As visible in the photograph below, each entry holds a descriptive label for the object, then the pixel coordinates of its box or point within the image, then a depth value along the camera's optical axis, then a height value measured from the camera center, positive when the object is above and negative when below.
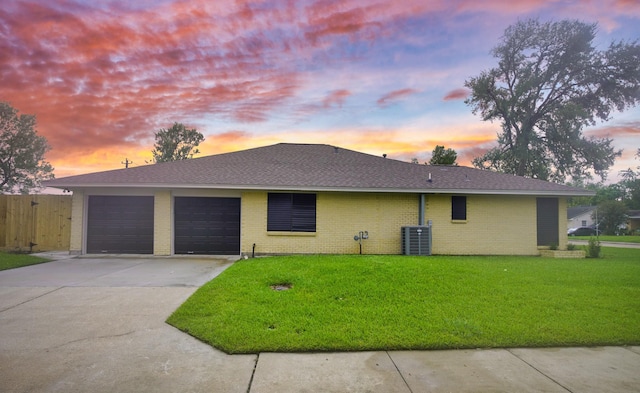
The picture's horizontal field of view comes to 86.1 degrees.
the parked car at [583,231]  45.72 -2.38
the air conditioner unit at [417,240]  12.93 -1.06
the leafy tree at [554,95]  26.92 +9.94
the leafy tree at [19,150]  27.47 +4.69
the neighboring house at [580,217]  55.34 -0.55
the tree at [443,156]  40.56 +6.87
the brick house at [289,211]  12.66 -0.02
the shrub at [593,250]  13.95 -1.50
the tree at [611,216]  45.28 -0.28
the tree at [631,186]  55.62 +4.82
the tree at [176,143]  39.62 +7.79
